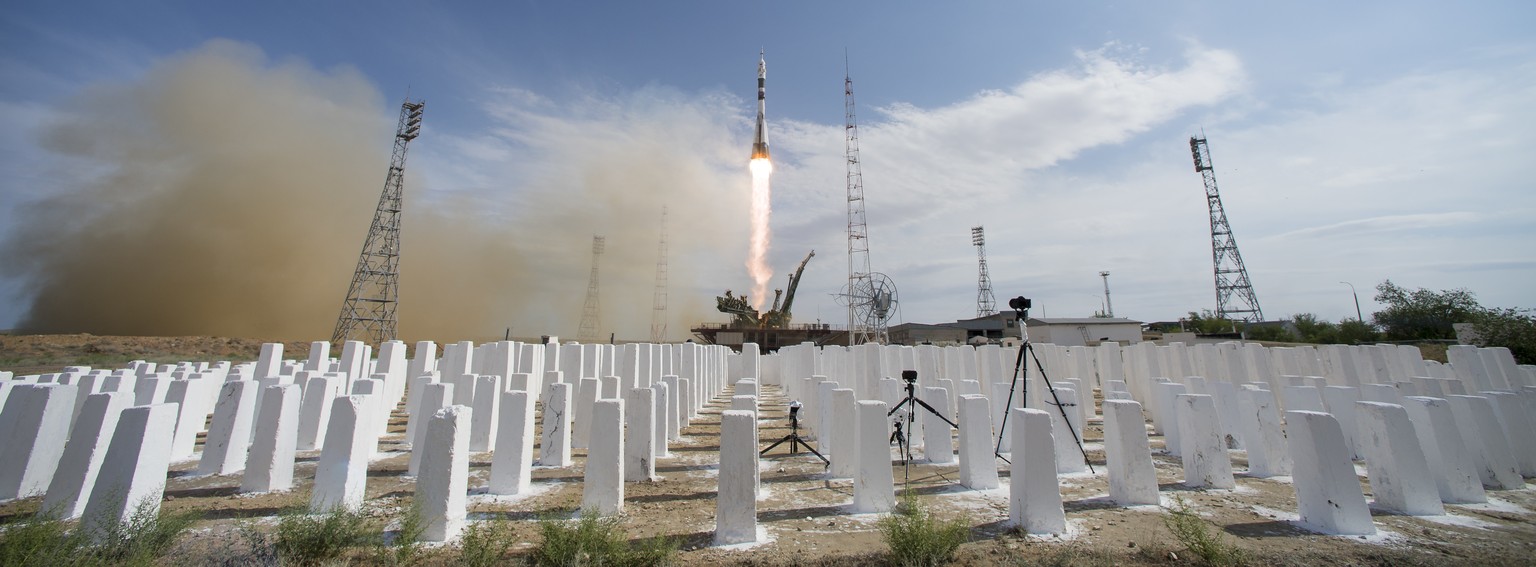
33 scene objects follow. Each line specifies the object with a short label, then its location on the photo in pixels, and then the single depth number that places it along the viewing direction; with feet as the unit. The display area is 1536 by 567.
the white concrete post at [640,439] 15.90
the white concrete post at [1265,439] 17.51
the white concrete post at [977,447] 16.33
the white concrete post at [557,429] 18.06
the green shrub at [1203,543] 10.61
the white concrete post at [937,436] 20.03
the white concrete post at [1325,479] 12.12
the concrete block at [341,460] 12.84
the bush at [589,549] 10.43
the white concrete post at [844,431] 16.84
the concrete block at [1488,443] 15.66
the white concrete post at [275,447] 15.38
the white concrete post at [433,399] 18.95
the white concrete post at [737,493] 12.00
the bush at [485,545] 10.31
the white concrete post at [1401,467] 13.33
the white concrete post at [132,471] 11.00
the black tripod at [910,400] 18.47
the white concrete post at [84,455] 12.40
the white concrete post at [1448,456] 14.26
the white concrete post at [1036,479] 12.42
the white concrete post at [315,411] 21.26
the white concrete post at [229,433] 17.19
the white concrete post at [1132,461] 14.42
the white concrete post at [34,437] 14.34
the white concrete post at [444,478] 11.64
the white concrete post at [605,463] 13.56
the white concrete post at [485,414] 20.28
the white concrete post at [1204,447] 16.17
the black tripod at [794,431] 21.29
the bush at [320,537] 10.70
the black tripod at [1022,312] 18.79
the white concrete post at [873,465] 13.99
